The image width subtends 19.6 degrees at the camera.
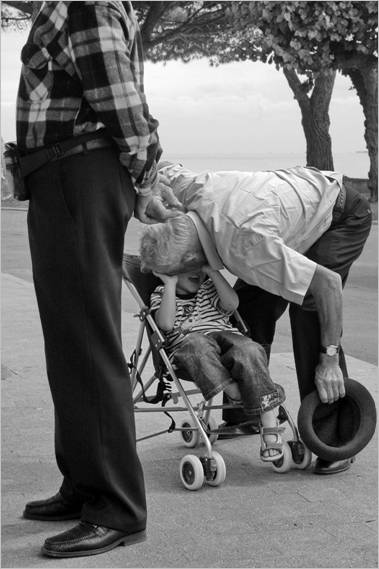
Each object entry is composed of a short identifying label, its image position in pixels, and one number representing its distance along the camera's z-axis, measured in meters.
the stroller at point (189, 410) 4.41
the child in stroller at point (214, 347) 4.47
